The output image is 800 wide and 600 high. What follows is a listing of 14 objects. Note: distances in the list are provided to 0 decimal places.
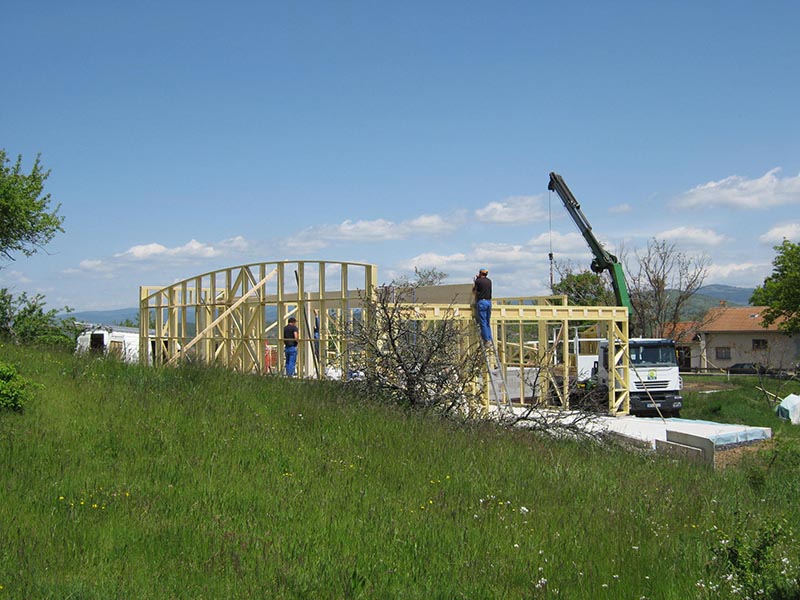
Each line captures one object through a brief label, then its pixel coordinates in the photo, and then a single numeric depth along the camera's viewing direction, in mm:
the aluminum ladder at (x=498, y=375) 20516
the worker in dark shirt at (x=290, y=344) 20281
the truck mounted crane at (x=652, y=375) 24594
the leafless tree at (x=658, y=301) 49156
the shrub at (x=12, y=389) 10008
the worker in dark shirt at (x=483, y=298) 18656
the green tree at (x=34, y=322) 27164
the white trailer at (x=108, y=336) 28338
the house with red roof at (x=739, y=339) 71062
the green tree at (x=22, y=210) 32250
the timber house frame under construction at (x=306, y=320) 17906
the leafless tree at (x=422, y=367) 14555
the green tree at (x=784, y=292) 59156
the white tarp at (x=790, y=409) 23484
